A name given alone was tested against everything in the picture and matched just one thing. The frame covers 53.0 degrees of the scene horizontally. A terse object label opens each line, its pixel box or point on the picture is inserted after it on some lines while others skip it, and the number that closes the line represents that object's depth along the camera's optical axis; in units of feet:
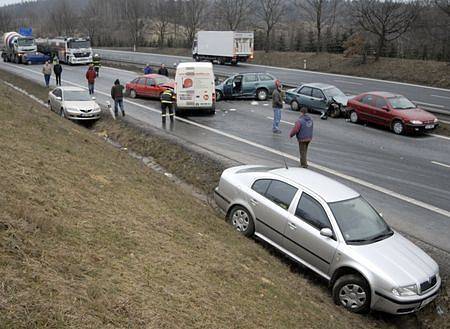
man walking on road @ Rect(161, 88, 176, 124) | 63.05
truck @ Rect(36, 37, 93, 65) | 152.66
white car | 63.57
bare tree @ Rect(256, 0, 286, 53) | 176.22
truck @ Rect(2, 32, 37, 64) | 159.22
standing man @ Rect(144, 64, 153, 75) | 104.23
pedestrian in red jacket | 85.17
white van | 68.13
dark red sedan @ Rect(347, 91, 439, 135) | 57.72
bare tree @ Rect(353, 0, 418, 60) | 127.03
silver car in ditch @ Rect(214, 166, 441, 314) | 22.24
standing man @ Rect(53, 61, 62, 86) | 97.85
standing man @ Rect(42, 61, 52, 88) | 93.91
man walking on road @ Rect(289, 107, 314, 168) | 42.65
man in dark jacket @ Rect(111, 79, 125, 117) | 66.08
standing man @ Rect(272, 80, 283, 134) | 57.31
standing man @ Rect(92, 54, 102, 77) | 118.84
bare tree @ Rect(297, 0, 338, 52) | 152.25
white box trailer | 148.46
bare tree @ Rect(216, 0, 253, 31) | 217.36
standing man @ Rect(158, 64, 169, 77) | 96.84
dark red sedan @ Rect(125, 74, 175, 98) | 84.32
